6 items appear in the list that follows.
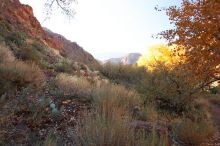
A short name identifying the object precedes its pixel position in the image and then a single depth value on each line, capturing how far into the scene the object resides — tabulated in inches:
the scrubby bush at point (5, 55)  186.4
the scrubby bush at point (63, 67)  248.0
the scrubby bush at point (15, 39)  266.5
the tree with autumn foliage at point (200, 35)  150.2
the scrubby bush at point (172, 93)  232.5
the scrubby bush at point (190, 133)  139.7
